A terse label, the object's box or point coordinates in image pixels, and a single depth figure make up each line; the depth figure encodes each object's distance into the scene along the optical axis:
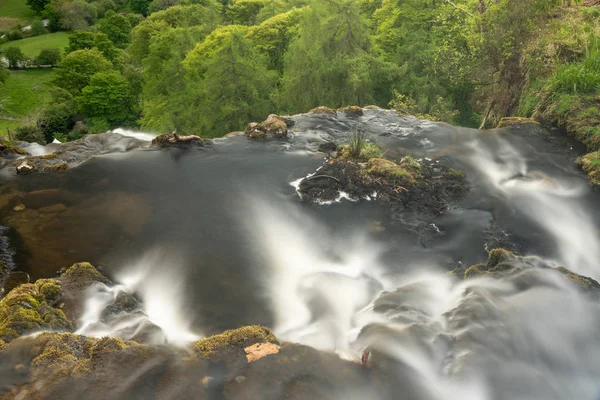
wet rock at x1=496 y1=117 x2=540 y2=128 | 15.40
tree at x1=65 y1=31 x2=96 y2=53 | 48.38
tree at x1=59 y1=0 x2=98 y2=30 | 63.52
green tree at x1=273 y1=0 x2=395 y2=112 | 22.70
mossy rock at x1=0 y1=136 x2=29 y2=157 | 14.25
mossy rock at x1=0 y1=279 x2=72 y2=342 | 6.76
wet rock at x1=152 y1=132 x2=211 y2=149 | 14.75
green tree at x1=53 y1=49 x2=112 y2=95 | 40.66
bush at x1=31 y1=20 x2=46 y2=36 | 62.47
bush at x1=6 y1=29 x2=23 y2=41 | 60.72
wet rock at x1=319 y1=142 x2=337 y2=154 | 14.29
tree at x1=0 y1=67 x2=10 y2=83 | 43.10
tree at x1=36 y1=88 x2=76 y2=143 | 35.78
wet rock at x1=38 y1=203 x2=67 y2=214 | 11.27
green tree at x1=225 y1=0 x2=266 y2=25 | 40.12
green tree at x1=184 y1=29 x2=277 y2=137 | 23.44
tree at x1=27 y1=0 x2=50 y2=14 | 68.12
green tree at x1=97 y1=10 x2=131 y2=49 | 55.78
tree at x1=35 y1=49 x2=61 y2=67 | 52.66
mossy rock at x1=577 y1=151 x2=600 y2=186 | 12.32
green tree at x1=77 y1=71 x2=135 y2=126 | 36.31
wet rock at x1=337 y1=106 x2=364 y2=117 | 17.44
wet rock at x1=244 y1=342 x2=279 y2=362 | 6.72
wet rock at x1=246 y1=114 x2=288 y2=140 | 15.23
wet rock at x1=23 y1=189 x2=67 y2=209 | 11.62
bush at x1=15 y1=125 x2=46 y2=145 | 32.94
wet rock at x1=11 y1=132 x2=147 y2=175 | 13.29
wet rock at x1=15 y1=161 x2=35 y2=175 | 13.06
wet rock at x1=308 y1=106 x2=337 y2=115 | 17.25
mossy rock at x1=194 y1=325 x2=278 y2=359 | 6.80
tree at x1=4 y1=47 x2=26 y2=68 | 50.84
